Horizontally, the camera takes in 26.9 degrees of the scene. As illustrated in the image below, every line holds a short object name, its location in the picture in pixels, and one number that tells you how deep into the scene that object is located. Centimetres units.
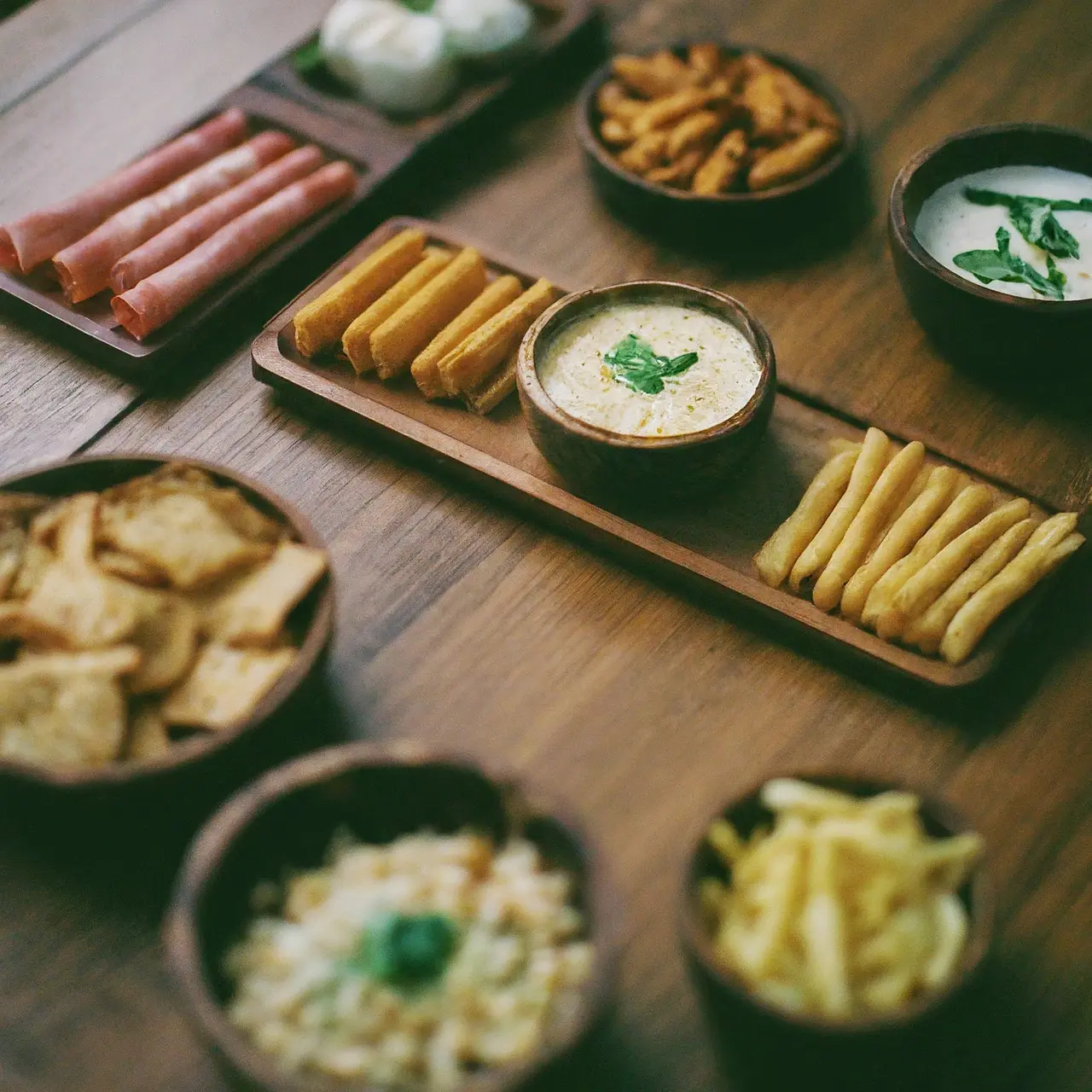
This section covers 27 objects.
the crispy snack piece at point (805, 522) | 80
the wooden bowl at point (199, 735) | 70
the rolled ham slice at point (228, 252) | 87
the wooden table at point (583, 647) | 72
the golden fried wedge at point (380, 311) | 86
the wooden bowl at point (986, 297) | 84
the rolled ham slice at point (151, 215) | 89
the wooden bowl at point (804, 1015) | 66
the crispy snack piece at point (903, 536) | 79
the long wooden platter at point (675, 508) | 78
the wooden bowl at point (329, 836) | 65
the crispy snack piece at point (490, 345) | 85
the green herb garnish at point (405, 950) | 66
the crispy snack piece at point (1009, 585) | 77
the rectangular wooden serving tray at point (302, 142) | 88
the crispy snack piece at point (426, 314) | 86
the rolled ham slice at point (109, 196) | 90
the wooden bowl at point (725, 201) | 92
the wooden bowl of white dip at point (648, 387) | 80
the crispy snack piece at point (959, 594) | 78
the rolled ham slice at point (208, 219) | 89
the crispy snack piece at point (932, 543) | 78
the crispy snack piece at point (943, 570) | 78
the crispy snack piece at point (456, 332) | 86
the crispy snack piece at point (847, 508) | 80
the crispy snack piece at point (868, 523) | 79
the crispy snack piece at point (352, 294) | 87
